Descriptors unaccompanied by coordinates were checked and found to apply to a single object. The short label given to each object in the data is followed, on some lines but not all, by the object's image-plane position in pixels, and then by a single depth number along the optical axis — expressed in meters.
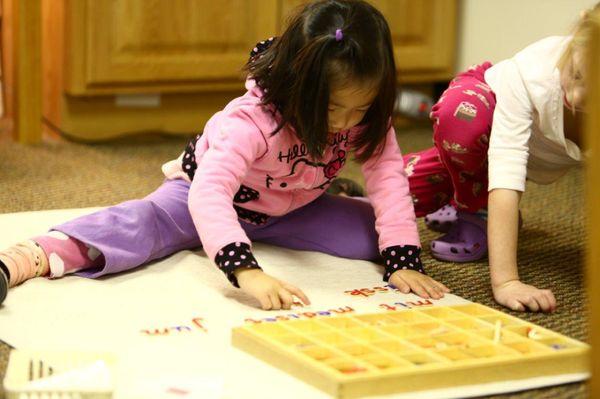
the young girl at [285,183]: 2.43
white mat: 2.11
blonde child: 2.54
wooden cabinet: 3.72
